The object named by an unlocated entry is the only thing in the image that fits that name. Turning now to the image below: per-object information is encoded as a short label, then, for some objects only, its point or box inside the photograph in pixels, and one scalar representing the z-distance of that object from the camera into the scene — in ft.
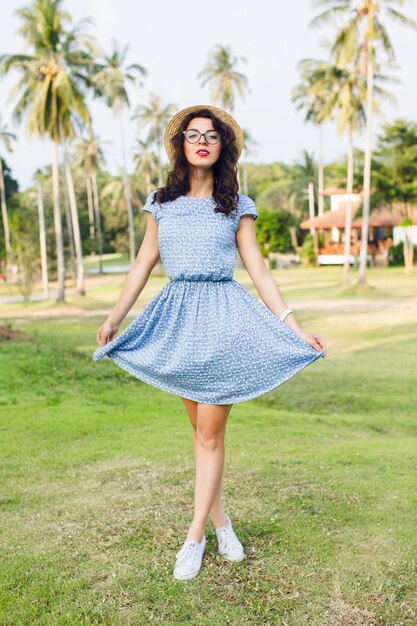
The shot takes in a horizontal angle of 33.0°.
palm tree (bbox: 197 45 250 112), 144.36
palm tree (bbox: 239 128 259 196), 182.19
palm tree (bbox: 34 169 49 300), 109.60
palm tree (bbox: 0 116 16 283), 142.43
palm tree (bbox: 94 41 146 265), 115.96
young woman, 9.49
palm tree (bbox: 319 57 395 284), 95.20
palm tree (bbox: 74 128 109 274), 182.29
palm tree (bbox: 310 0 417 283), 84.94
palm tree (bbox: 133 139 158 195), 190.70
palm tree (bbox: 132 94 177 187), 161.48
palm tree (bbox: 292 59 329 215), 104.83
